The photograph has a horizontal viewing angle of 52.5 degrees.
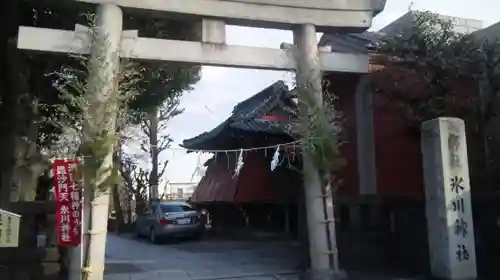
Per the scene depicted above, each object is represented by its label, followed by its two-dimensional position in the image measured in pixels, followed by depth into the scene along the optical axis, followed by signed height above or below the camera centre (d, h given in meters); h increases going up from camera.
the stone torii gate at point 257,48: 8.69 +2.93
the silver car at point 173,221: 19.81 -0.67
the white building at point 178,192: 35.31 +0.95
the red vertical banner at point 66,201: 8.23 +0.08
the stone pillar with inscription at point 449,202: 9.59 -0.02
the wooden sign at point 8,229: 7.22 -0.33
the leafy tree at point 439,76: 11.44 +2.87
